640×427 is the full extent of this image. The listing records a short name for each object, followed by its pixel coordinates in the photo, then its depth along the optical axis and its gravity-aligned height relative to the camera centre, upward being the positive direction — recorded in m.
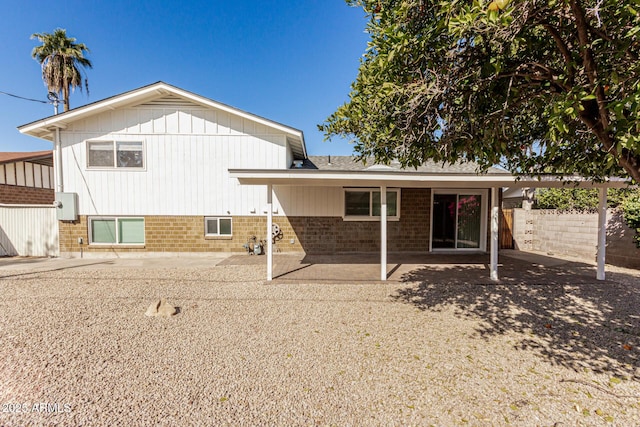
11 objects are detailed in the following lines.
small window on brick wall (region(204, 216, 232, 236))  9.41 -0.77
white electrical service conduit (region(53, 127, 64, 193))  8.92 +1.42
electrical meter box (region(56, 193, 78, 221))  8.85 -0.09
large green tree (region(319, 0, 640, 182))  2.43 +1.42
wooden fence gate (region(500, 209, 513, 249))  10.80 -1.14
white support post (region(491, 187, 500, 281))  6.37 -0.75
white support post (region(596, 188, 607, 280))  6.16 -0.65
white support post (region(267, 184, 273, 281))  6.10 -0.58
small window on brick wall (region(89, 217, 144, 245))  9.25 -0.98
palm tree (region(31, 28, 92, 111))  14.89 +8.34
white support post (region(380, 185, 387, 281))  6.23 -0.75
